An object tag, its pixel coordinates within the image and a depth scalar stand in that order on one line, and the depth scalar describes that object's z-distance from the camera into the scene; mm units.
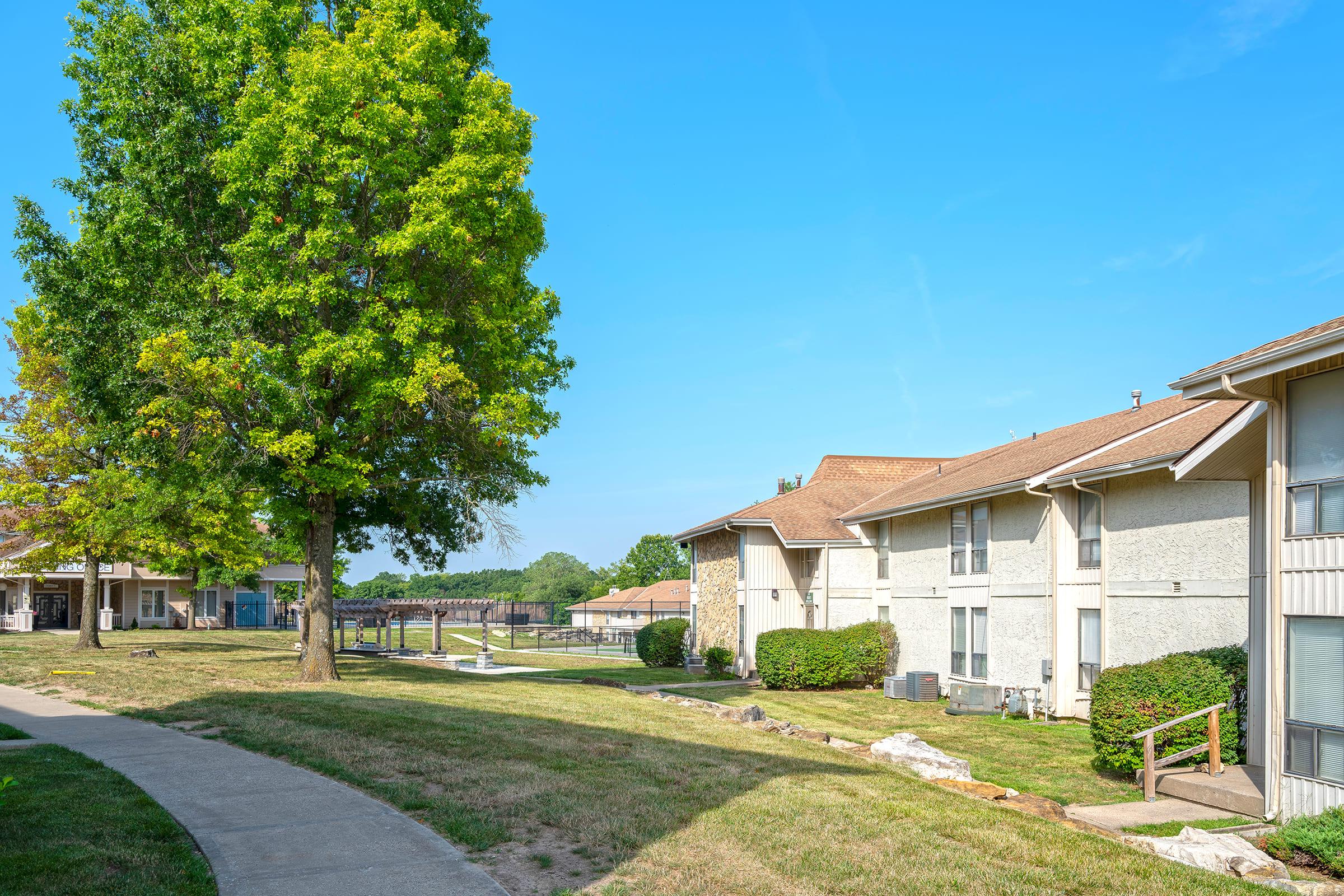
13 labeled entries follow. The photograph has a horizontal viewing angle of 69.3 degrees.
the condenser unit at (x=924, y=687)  23938
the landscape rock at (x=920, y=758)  13156
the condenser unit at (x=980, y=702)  21234
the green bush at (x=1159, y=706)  13188
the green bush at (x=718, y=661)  31969
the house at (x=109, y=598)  52594
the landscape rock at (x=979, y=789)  11758
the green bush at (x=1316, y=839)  8805
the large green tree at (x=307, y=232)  19641
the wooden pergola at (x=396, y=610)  35938
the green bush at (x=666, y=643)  36688
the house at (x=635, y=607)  72062
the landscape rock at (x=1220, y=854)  8641
